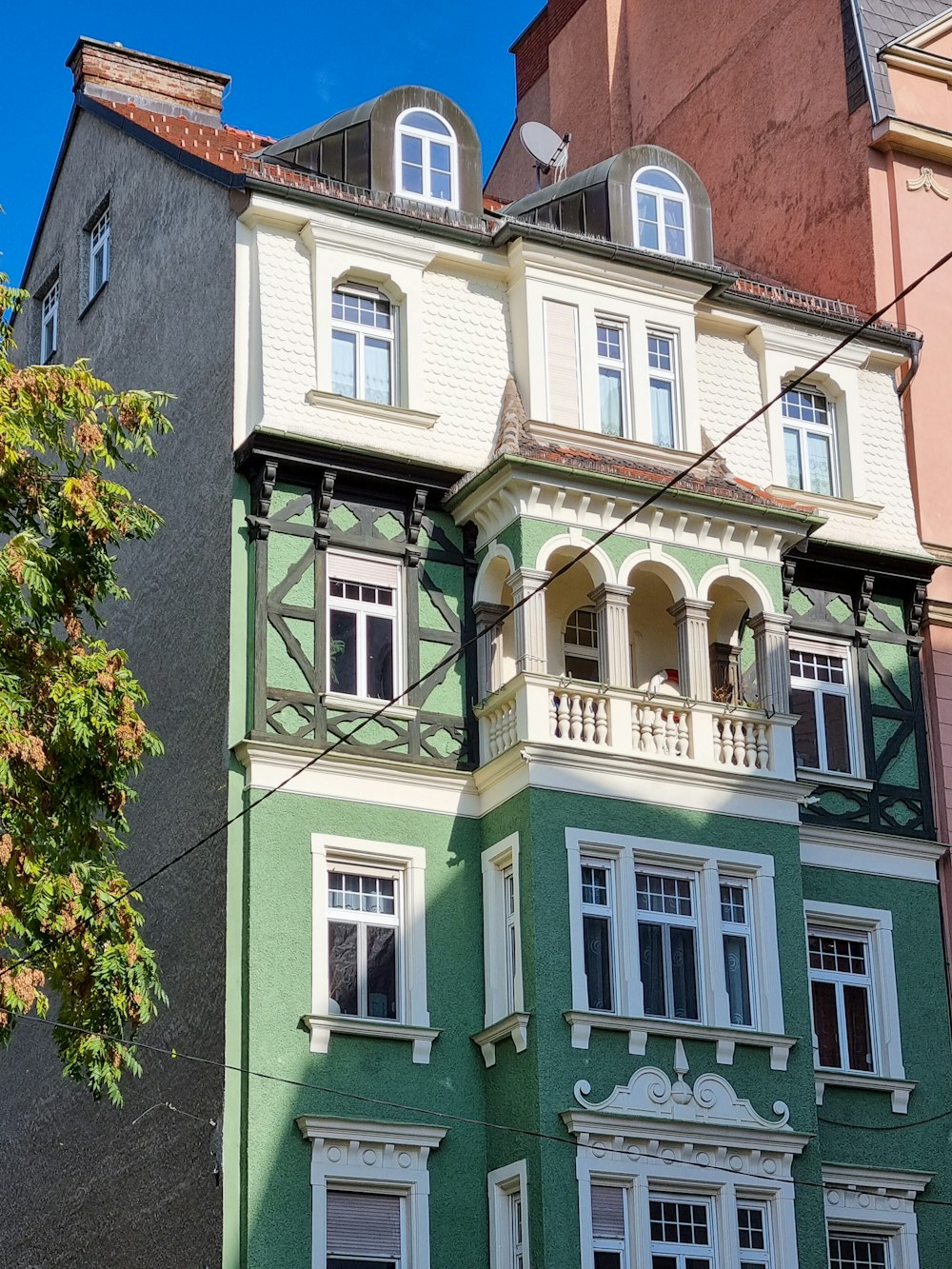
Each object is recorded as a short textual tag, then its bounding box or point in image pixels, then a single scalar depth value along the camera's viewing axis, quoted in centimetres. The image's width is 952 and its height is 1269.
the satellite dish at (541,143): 3288
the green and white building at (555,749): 2391
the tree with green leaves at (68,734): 2145
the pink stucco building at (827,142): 3084
